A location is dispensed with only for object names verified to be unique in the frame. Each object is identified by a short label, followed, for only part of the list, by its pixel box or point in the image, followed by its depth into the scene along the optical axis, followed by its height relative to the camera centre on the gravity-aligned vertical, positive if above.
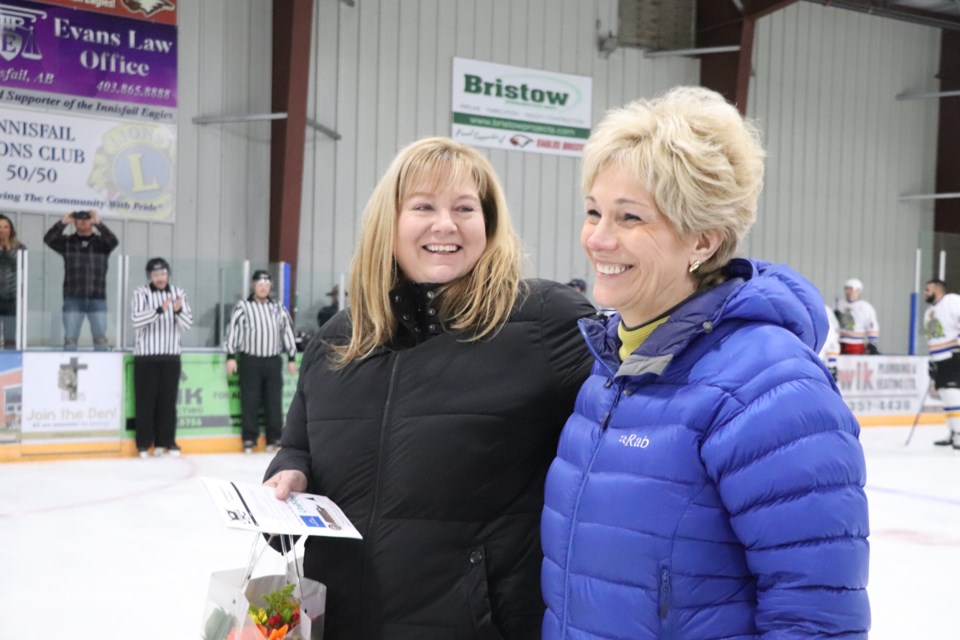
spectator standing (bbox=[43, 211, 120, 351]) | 7.24 -0.12
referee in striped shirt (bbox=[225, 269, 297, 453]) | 7.69 -0.67
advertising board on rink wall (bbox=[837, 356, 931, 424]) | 10.80 -1.09
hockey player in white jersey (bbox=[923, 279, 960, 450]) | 8.50 -0.47
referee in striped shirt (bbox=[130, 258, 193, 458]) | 7.26 -0.68
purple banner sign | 8.73 +2.34
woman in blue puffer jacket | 0.92 -0.16
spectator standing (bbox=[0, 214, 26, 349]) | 7.04 -0.15
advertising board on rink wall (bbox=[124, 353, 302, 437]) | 7.67 -1.04
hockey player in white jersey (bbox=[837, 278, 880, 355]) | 11.52 -0.40
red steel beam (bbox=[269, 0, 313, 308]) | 9.59 +1.81
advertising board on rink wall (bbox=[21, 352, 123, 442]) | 7.04 -0.98
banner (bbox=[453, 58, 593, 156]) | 11.34 +2.44
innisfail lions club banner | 8.74 +1.18
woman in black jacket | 1.37 -0.21
